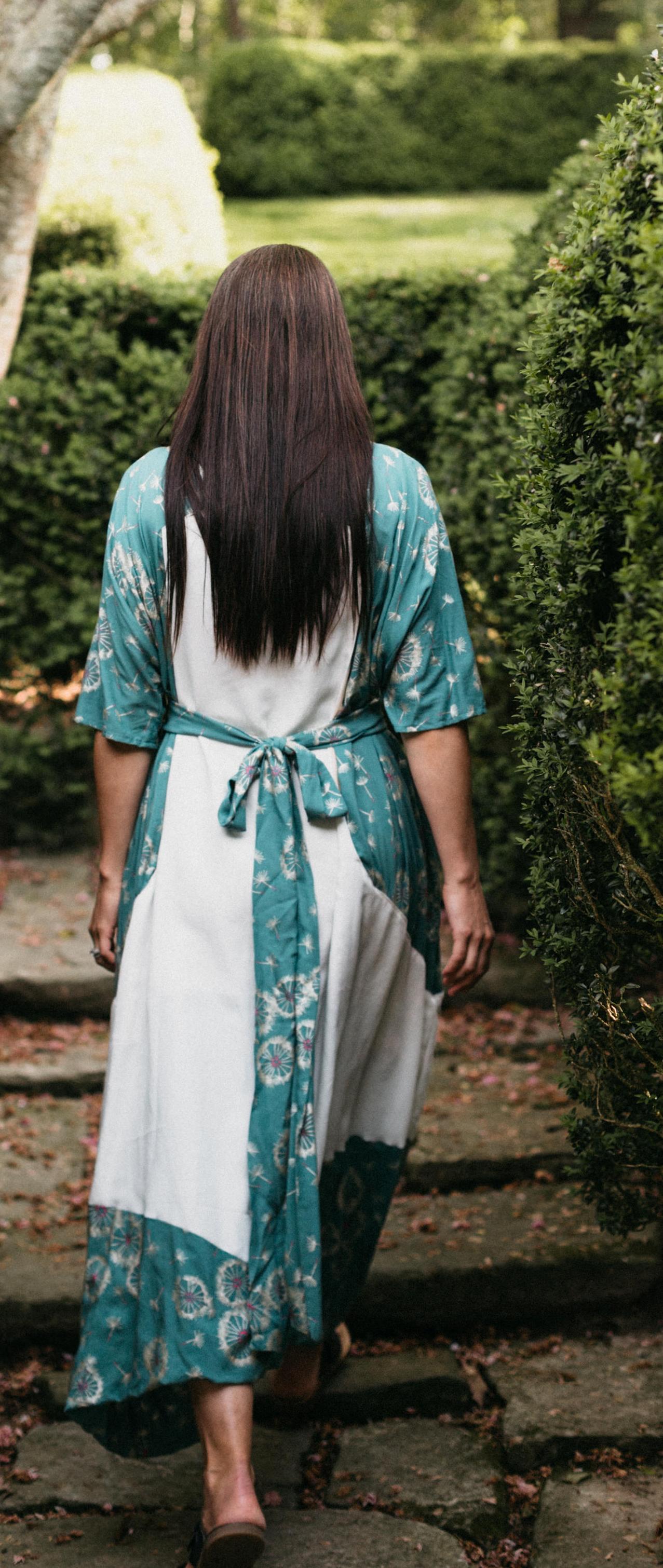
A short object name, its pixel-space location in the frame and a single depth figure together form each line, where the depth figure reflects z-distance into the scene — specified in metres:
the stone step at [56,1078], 3.84
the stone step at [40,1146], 3.43
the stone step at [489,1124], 3.45
